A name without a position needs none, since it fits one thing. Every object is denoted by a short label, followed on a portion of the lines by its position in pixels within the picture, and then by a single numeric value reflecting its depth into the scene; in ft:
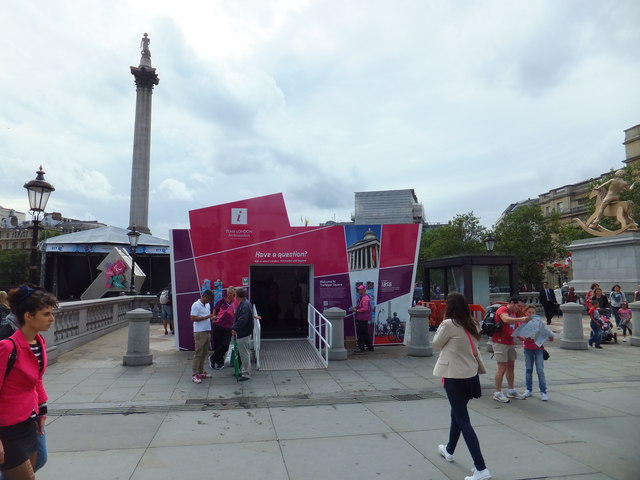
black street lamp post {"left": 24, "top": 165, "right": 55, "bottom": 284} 29.40
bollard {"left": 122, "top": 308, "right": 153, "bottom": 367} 30.94
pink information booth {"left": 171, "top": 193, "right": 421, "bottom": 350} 36.88
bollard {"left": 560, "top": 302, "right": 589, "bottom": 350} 38.22
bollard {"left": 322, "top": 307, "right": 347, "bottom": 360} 33.55
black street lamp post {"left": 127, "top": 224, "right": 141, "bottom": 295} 66.13
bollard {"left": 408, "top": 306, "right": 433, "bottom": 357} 35.11
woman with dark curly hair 8.81
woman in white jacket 13.80
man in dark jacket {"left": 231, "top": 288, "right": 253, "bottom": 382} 26.55
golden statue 69.31
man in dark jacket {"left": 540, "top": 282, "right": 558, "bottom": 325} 58.80
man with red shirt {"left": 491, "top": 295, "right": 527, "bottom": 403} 22.06
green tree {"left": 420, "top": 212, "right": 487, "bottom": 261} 141.69
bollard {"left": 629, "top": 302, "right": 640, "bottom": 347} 39.88
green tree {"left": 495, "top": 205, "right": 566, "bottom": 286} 121.70
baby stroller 40.50
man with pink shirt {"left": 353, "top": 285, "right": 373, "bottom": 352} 37.17
